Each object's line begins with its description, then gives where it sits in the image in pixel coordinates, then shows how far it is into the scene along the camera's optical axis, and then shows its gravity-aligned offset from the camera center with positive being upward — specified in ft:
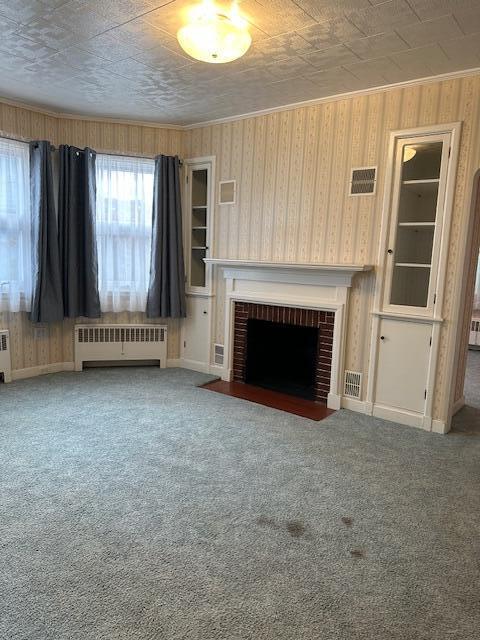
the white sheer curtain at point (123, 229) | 15.52 +0.77
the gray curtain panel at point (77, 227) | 14.84 +0.73
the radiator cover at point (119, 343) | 16.12 -3.39
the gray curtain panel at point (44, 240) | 14.19 +0.24
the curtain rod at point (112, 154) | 13.89 +3.34
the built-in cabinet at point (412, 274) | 11.23 -0.30
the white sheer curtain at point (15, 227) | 13.79 +0.61
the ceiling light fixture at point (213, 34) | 8.04 +4.01
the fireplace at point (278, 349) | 14.10 -3.19
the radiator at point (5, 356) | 14.38 -3.57
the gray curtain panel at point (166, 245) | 15.75 +0.26
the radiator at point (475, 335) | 22.47 -3.54
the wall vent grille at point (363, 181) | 12.16 +2.19
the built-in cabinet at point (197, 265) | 16.14 -0.40
